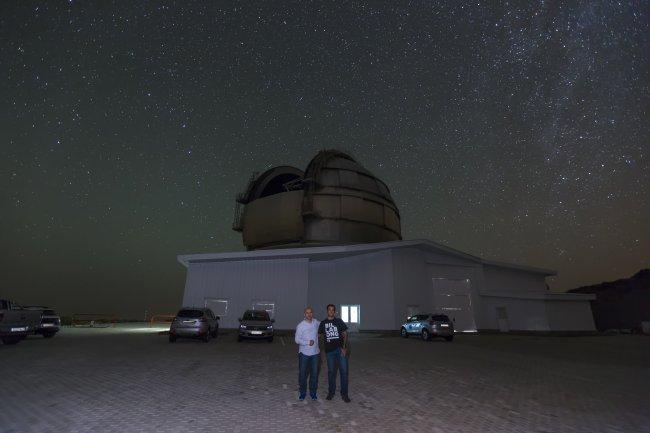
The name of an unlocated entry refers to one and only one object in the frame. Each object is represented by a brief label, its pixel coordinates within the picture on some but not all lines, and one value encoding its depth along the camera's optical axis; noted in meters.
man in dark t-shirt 7.26
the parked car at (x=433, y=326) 21.02
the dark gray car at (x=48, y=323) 20.53
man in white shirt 7.26
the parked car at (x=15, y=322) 16.84
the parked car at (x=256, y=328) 19.08
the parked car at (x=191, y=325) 18.48
